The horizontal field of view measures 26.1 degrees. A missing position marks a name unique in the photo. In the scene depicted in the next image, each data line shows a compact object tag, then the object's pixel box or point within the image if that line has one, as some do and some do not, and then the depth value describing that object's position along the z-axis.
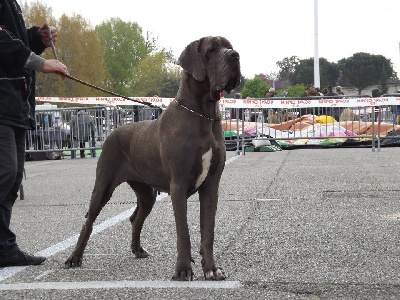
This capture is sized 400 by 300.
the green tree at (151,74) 80.75
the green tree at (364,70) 131.88
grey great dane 4.80
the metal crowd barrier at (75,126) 20.66
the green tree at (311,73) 124.50
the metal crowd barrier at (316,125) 20.78
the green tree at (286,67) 123.06
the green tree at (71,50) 63.84
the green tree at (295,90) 93.38
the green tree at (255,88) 92.80
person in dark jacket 5.38
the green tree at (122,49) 88.50
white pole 48.62
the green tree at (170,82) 83.25
